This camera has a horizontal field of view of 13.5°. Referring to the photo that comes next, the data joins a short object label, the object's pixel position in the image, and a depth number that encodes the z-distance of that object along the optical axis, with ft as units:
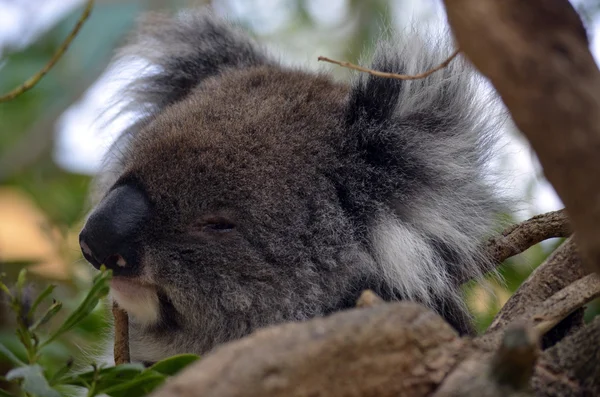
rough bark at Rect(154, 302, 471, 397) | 3.41
